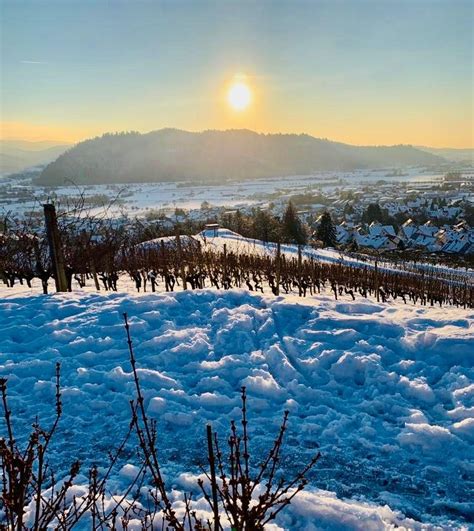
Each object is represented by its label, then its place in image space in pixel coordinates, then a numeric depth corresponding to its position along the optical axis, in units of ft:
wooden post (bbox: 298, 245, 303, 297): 47.16
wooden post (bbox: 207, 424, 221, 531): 5.05
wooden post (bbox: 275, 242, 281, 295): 37.76
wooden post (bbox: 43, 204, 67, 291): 27.53
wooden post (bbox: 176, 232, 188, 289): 35.04
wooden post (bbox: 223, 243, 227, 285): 39.25
